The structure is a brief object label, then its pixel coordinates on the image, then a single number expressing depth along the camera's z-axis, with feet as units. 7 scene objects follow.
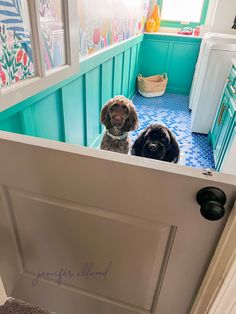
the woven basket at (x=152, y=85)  12.07
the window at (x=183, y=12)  12.17
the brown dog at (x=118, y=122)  5.53
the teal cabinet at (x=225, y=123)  6.02
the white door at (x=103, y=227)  1.70
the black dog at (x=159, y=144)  4.65
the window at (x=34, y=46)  2.84
